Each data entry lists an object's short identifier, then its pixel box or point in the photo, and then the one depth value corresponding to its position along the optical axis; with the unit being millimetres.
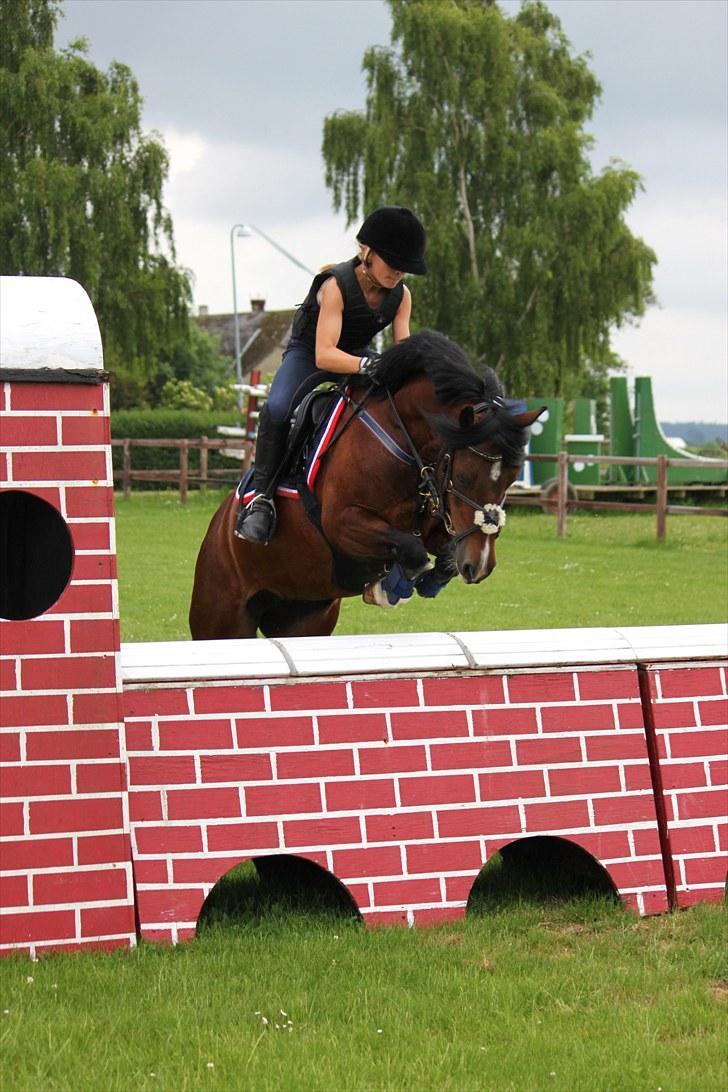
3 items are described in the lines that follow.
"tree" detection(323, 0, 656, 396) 35562
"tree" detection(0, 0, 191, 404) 33094
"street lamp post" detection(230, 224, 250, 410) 35959
